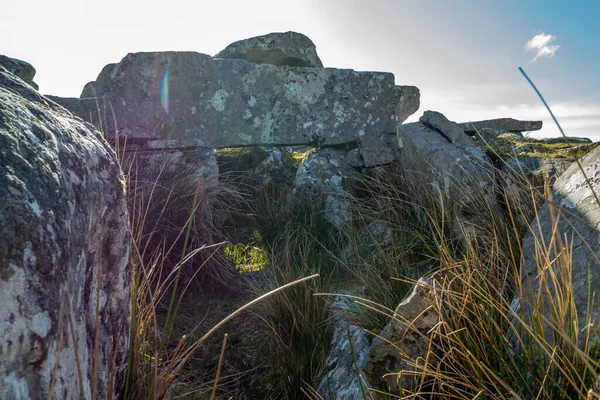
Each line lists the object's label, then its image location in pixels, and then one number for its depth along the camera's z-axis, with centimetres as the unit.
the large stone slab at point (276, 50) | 620
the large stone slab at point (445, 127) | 435
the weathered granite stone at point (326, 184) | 488
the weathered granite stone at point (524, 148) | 368
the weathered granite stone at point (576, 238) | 183
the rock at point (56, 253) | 96
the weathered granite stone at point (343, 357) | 229
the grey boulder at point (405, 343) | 197
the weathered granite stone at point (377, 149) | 549
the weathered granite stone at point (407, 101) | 604
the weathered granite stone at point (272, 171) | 559
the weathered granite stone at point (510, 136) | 443
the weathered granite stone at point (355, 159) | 562
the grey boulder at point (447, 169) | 332
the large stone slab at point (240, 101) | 521
